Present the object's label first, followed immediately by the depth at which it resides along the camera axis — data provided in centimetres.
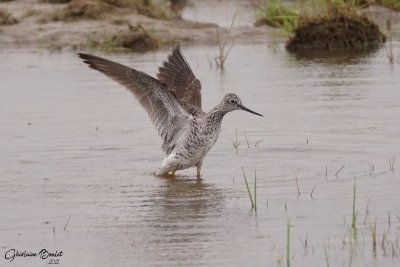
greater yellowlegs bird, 946
